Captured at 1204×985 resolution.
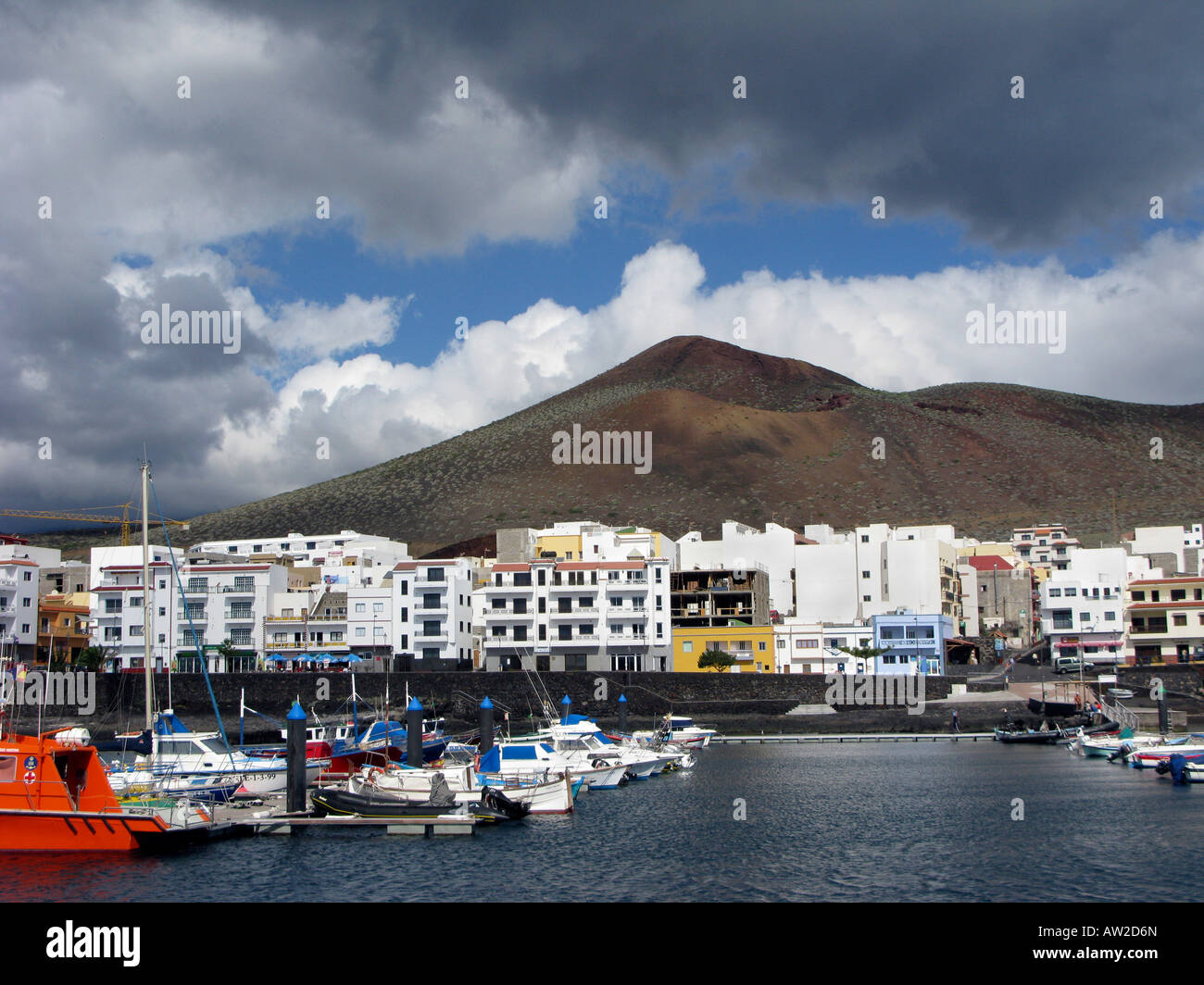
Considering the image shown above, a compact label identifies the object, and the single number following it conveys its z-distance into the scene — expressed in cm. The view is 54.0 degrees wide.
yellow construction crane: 16375
